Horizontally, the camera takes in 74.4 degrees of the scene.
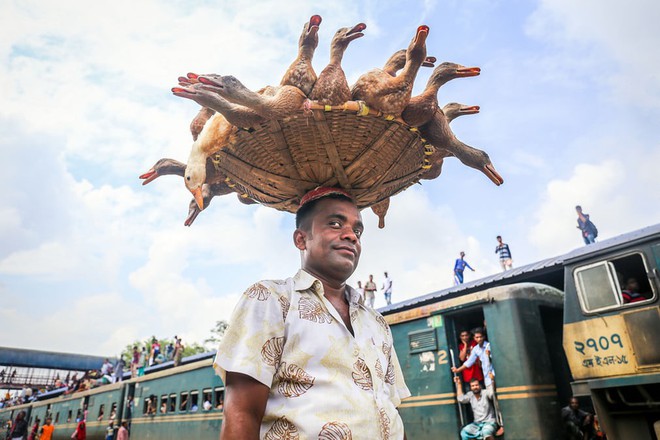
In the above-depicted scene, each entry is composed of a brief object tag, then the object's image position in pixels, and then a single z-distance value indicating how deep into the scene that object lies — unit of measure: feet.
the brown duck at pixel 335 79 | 6.14
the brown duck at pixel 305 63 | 6.35
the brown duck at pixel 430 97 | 6.57
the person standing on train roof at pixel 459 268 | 41.34
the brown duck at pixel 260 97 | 5.74
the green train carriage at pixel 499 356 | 18.17
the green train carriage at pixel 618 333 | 15.03
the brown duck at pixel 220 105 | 5.74
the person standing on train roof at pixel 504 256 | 37.01
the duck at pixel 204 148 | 6.50
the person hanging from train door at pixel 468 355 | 20.15
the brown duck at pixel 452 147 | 6.94
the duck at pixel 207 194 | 7.82
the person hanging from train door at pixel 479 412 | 18.54
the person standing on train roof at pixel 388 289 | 47.47
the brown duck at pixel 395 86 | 6.24
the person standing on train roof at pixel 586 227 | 33.58
